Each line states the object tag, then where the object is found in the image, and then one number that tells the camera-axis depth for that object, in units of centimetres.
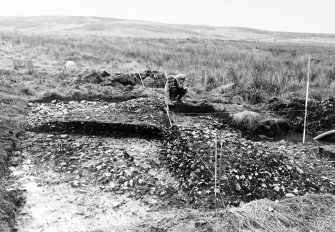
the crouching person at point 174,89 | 939
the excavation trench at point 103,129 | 767
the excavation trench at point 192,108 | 954
